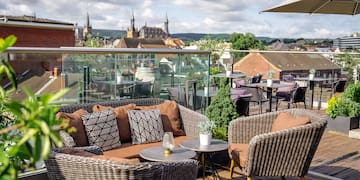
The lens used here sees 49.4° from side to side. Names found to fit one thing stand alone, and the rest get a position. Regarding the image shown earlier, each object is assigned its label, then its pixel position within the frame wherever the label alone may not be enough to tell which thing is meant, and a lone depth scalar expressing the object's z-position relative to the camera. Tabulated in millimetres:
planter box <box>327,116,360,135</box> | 6117
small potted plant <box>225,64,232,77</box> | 8684
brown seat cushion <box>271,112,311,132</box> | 3682
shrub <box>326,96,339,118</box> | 6359
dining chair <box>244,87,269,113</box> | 7523
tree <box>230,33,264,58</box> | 60375
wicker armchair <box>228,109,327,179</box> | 3391
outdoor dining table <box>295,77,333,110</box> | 8664
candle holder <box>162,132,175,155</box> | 3297
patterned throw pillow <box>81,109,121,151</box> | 3756
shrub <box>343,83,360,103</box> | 6648
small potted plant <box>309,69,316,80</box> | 8759
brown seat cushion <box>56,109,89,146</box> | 3628
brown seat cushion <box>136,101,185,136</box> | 4402
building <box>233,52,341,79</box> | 8766
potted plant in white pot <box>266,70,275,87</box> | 7660
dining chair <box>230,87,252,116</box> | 6023
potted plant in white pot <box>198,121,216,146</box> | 3568
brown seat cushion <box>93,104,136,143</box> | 4105
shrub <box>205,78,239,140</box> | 4662
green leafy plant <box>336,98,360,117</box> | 6285
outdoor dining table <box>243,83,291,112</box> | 7496
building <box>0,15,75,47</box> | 23522
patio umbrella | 5000
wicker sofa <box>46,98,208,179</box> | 2223
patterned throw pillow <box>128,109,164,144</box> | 4121
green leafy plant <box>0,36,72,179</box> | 804
